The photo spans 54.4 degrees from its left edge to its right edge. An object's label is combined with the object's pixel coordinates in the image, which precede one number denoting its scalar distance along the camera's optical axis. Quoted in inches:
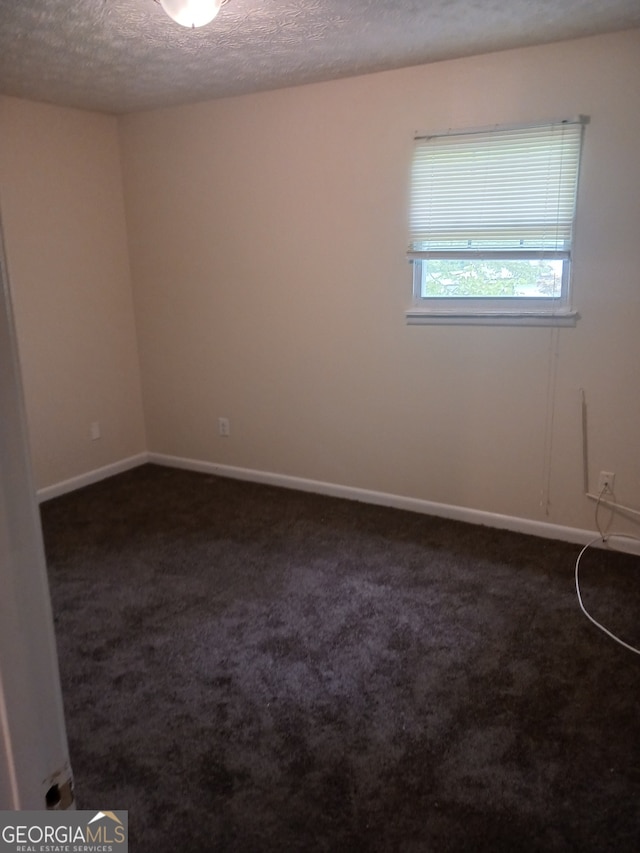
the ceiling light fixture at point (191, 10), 81.4
